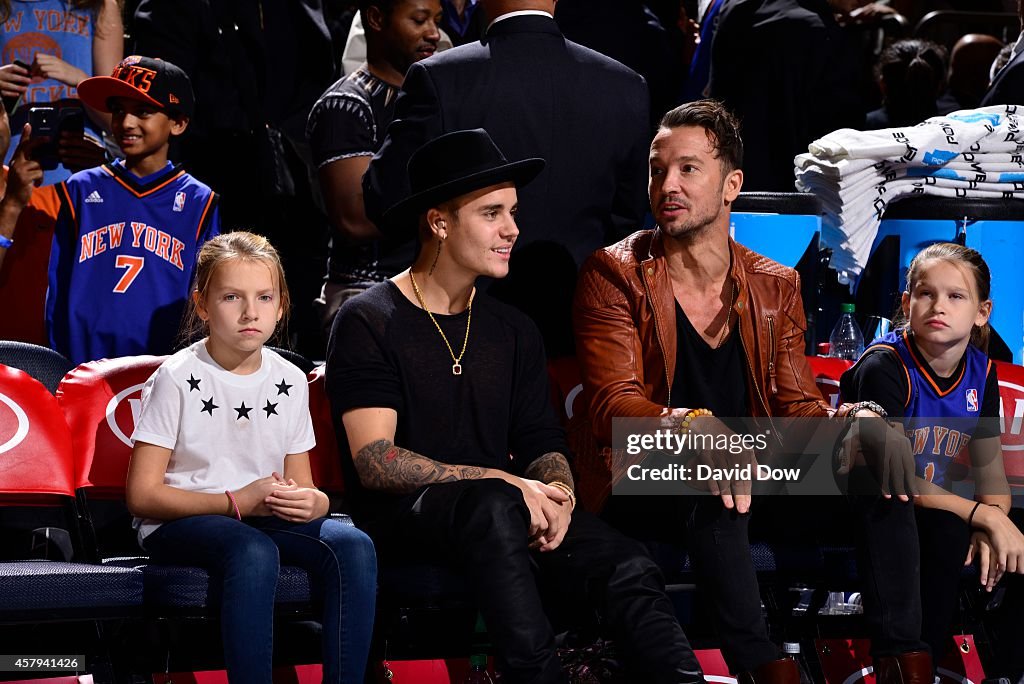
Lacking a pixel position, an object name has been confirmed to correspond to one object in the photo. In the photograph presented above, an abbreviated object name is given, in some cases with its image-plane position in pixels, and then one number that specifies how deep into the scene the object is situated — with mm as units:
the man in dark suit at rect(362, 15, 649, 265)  8141
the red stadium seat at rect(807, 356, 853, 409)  9094
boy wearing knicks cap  8836
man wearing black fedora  6680
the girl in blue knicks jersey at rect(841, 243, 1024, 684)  7195
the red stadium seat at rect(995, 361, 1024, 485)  8641
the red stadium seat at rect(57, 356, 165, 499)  7863
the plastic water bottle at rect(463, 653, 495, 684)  7473
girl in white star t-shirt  6691
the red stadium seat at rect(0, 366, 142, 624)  6766
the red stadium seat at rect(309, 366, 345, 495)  8234
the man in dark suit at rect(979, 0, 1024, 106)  10906
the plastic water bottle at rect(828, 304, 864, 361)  10211
